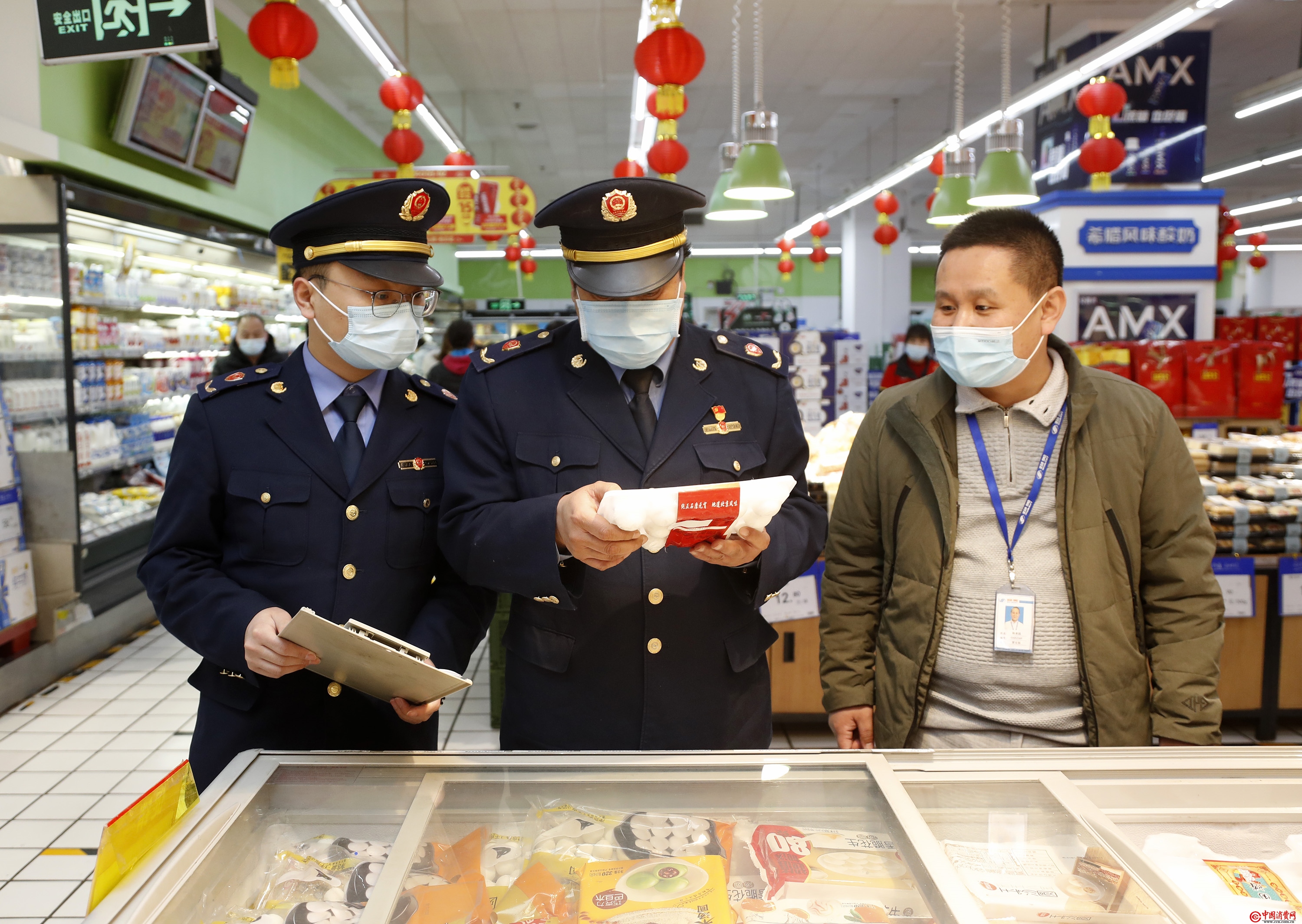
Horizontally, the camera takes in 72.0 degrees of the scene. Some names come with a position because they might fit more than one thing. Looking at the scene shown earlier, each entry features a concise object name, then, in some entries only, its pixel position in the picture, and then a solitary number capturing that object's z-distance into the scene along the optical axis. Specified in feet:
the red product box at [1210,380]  17.92
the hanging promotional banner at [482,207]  31.76
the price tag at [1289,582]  13.23
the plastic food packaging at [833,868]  4.19
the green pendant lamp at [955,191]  21.52
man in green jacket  6.03
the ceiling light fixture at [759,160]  17.90
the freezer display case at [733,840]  4.07
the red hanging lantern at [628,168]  25.50
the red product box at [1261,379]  17.76
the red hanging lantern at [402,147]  20.35
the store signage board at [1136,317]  25.93
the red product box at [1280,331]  36.99
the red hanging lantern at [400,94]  19.57
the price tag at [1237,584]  13.11
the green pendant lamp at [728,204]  20.84
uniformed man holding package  5.64
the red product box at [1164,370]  18.21
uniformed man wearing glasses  5.97
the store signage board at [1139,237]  26.22
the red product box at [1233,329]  31.83
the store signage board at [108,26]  11.09
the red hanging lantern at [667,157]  19.76
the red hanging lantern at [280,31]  13.20
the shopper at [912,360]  28.68
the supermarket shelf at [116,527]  19.21
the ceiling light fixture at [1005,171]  19.34
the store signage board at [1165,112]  28.30
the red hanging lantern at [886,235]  38.52
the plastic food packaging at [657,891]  4.01
